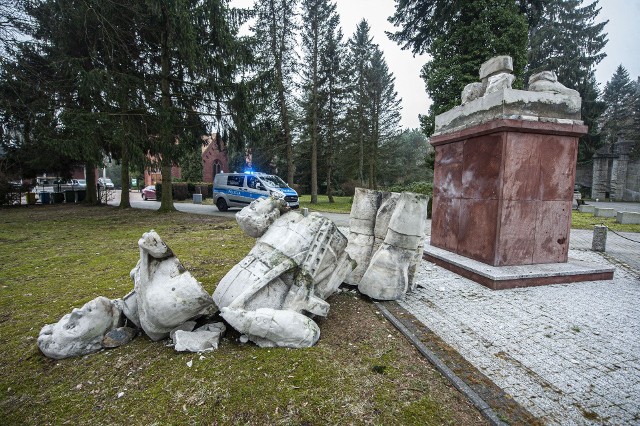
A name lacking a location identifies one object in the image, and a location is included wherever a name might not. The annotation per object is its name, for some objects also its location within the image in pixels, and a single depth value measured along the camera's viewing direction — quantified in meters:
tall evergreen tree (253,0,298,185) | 20.12
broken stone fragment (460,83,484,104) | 5.93
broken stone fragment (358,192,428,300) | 3.96
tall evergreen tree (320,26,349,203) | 22.59
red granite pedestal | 4.91
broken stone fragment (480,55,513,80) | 5.41
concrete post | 7.08
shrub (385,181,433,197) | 13.51
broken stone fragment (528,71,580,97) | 5.22
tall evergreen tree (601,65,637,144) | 34.16
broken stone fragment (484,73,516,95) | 5.21
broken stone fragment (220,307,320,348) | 2.57
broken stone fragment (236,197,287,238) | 3.43
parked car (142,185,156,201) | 28.37
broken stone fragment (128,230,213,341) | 2.54
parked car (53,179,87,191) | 22.50
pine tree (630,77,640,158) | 29.28
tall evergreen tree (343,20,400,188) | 23.91
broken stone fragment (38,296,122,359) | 2.56
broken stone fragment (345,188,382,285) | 4.48
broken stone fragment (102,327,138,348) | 2.70
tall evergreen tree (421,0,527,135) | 13.20
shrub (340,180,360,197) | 31.62
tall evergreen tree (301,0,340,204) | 21.52
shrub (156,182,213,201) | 27.53
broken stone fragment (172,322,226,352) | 2.59
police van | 16.28
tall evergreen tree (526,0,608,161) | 26.75
